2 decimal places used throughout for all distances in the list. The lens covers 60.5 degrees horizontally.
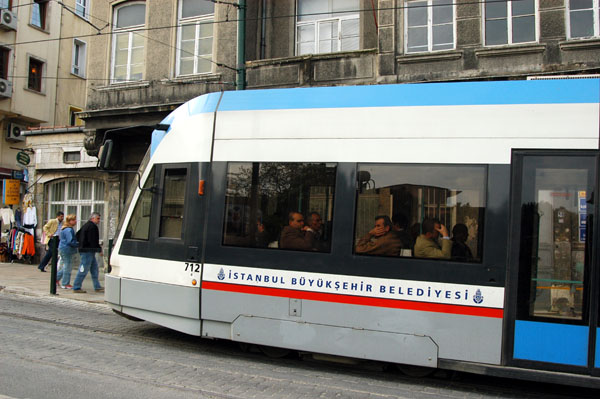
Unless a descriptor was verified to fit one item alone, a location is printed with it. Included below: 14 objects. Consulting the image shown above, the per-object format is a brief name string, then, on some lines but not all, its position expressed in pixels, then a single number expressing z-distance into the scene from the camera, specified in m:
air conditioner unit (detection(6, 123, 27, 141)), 23.89
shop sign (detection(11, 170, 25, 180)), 17.67
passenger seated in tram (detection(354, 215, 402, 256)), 5.27
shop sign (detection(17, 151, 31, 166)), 17.39
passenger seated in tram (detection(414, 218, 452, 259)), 5.10
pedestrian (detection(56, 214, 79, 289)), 10.77
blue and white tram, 4.84
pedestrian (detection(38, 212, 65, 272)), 14.15
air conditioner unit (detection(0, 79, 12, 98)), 22.27
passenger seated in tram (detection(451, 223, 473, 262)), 5.03
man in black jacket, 10.62
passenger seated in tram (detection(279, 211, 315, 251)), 5.55
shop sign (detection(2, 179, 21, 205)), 17.78
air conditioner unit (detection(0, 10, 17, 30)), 22.36
